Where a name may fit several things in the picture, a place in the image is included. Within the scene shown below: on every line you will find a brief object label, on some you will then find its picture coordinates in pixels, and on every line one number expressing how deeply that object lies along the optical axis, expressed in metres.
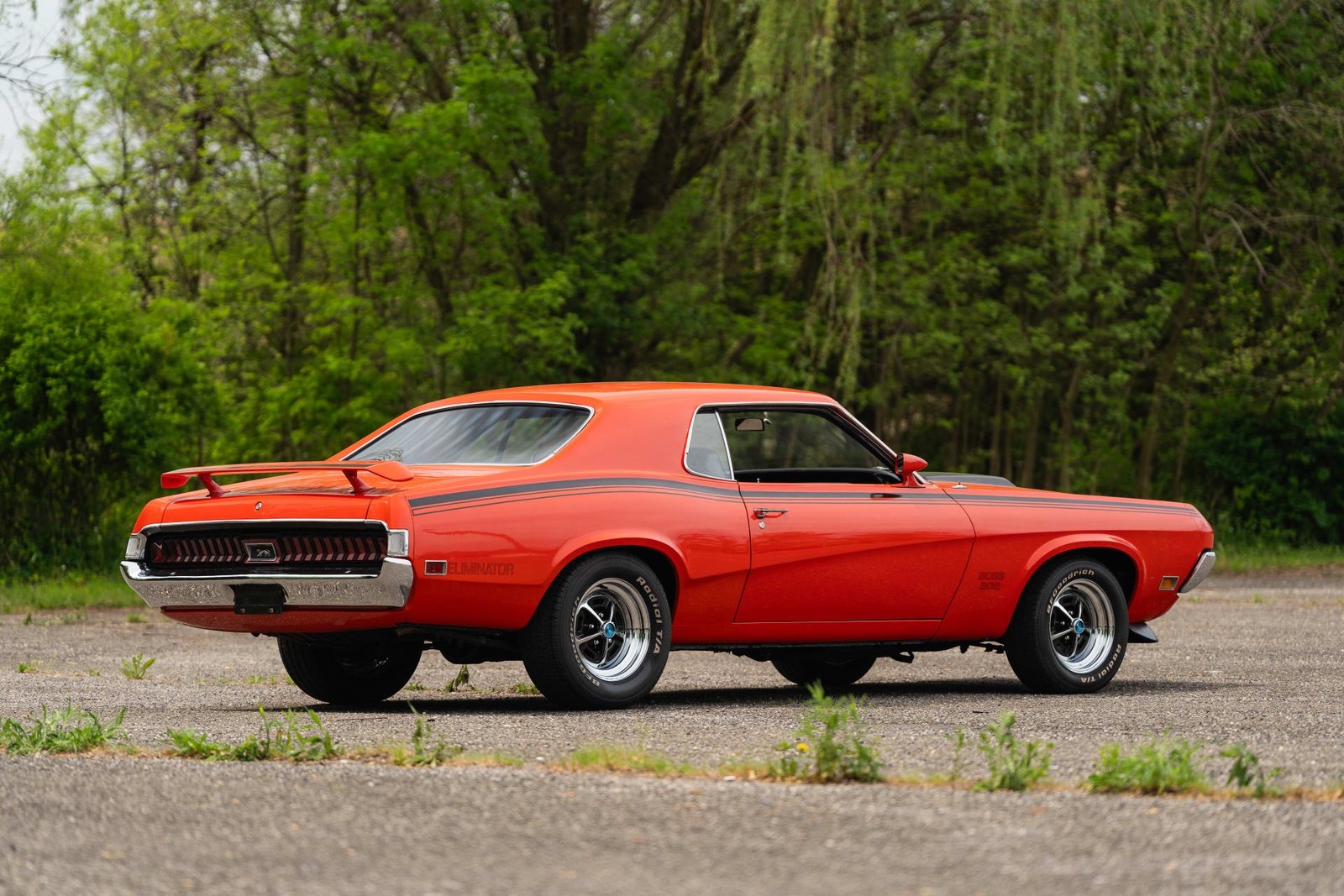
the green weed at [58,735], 14.01
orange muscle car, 16.61
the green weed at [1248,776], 11.71
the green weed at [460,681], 19.78
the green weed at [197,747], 13.59
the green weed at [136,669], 21.98
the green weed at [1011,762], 11.85
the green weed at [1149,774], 11.68
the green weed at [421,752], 13.08
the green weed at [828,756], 12.26
